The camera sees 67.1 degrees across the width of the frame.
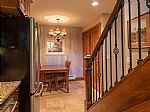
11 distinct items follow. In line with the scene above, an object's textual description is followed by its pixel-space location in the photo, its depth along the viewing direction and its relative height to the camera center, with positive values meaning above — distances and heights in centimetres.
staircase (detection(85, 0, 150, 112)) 81 -31
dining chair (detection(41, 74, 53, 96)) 354 -82
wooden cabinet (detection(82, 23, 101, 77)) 406 +65
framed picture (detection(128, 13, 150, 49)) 195 +40
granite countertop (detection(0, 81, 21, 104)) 100 -36
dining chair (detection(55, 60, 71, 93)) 359 -79
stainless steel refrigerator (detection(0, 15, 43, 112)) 154 -1
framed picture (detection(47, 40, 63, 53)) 516 +38
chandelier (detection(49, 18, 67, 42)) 391 +75
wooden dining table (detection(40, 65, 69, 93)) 345 -53
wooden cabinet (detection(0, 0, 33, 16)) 140 +62
